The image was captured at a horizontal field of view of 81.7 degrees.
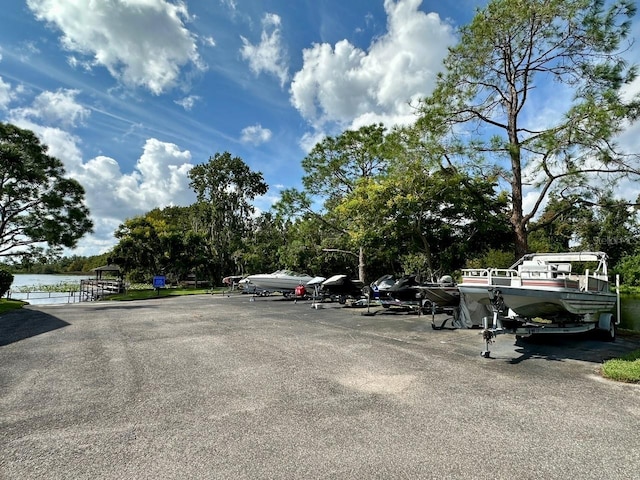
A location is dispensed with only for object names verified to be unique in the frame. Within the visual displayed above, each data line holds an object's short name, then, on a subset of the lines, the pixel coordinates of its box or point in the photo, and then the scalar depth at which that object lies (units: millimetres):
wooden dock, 26723
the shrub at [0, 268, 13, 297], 14768
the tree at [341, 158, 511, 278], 13016
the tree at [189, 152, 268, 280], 36156
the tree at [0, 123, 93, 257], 16641
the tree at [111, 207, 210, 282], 28375
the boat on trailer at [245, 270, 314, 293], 17000
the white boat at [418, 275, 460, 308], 8984
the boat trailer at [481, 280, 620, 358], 5770
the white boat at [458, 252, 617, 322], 5977
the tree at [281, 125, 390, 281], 19750
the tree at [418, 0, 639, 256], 9281
